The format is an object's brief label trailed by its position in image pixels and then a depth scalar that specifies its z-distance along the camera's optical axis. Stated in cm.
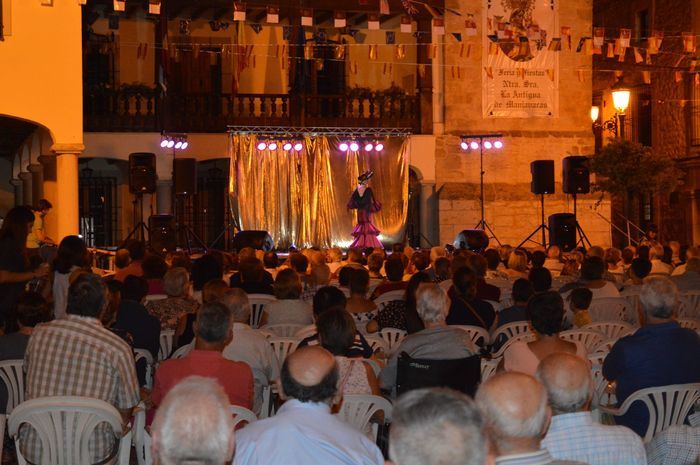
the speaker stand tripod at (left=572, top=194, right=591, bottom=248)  1951
